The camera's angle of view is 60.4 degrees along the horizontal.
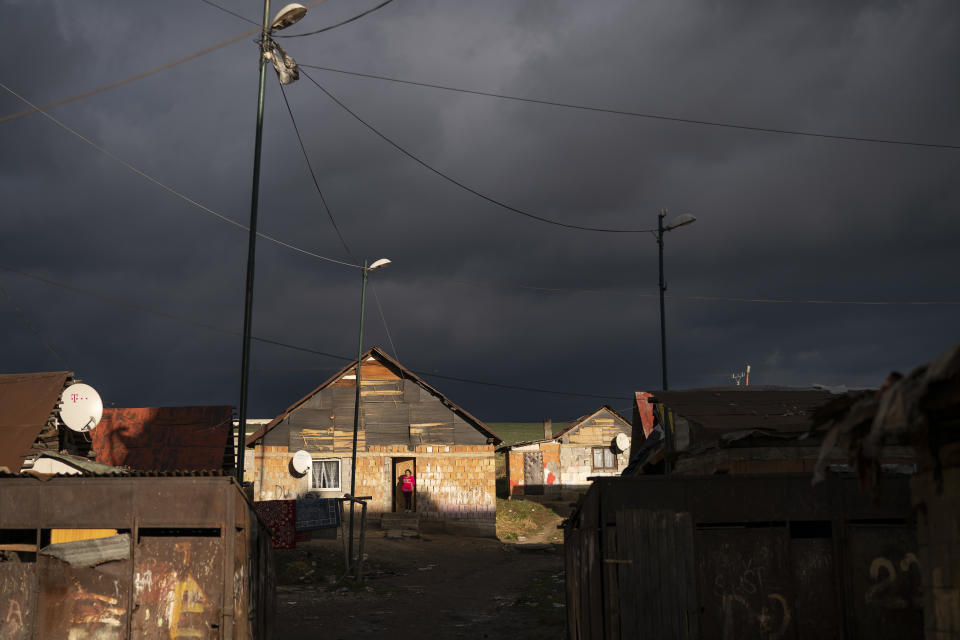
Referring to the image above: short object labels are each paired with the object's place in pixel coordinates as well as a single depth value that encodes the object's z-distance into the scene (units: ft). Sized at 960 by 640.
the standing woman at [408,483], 112.47
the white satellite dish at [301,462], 109.09
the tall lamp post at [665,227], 78.29
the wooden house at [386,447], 113.19
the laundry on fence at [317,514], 88.99
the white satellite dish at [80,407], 68.80
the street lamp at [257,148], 47.32
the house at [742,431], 52.37
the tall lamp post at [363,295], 84.94
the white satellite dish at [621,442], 165.78
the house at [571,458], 170.60
